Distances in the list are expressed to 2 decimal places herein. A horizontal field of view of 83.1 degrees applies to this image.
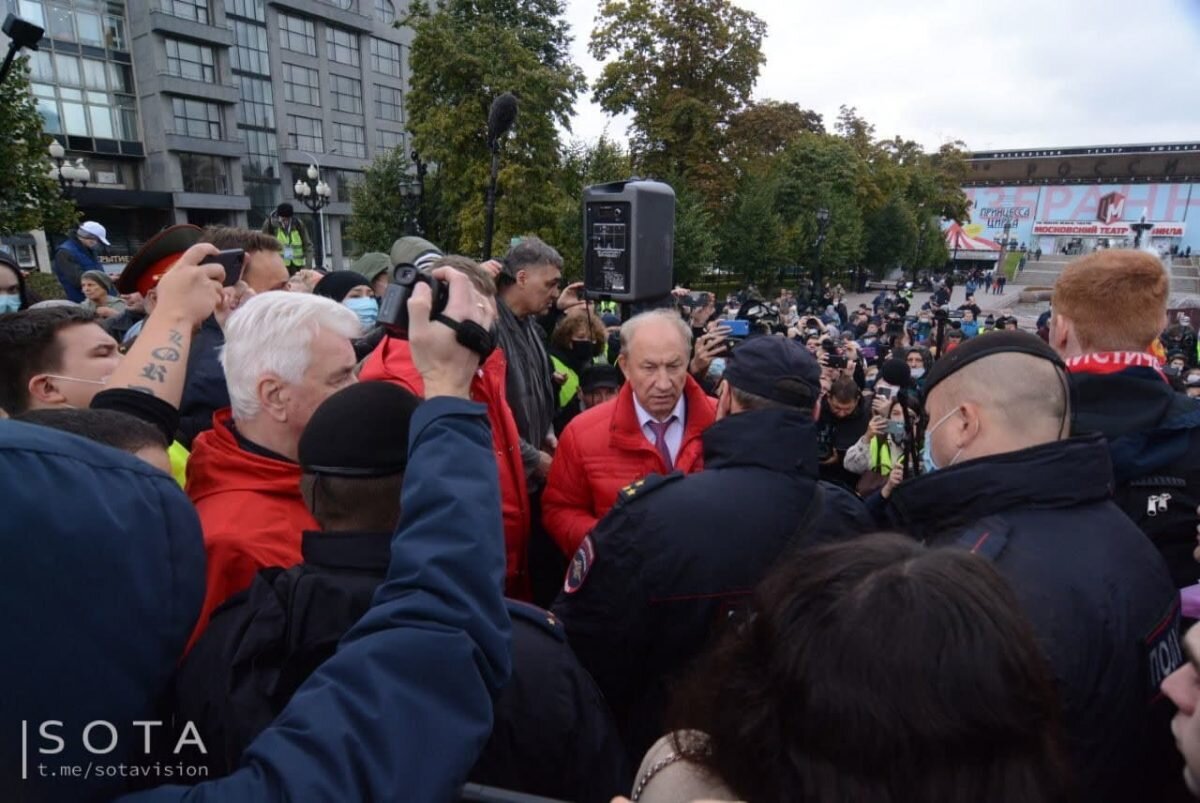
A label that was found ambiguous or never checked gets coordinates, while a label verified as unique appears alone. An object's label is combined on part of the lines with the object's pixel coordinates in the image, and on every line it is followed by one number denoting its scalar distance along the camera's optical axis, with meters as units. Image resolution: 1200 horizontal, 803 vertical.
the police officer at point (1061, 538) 1.48
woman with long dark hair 0.82
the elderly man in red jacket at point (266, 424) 1.72
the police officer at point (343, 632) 1.22
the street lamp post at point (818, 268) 25.17
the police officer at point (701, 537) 1.97
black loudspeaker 3.52
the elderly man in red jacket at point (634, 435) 2.94
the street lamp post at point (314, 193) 18.45
